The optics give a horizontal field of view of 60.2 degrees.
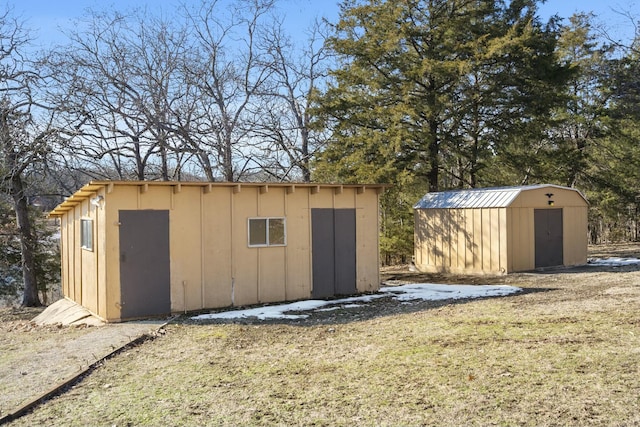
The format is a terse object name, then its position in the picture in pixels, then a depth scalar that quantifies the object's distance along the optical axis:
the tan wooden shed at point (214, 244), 9.34
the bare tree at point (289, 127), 21.09
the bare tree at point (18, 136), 14.41
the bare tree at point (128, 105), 15.91
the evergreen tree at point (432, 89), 17.20
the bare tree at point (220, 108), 19.61
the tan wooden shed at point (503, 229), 14.21
